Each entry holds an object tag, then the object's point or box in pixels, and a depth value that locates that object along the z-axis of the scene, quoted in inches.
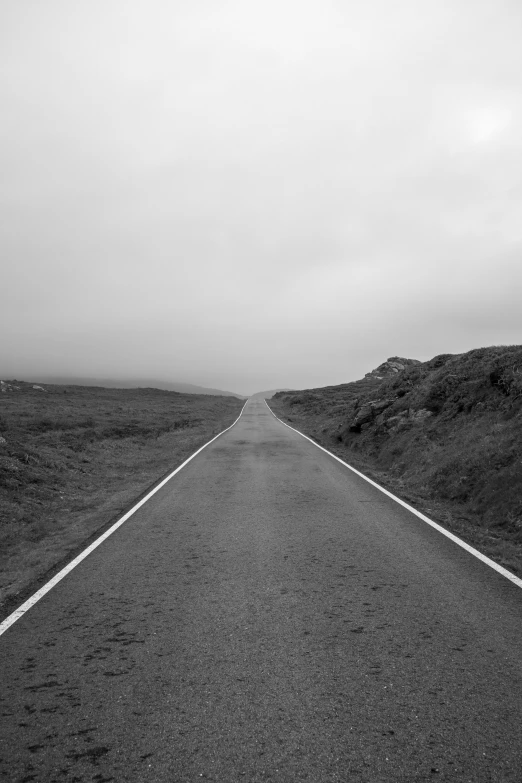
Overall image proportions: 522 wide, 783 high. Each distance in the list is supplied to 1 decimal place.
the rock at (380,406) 920.3
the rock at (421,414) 749.9
